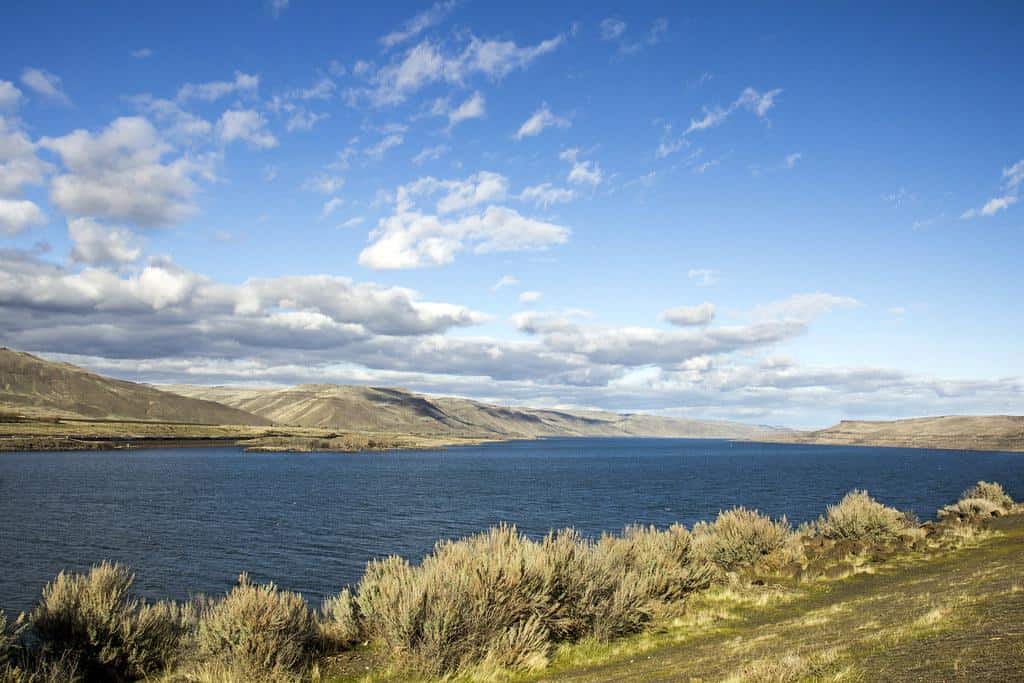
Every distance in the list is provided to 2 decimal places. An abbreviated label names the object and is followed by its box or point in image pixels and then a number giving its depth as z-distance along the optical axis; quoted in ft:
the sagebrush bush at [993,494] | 130.11
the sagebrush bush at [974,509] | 115.24
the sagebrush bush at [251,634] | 38.29
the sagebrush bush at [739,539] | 77.05
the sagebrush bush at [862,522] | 88.28
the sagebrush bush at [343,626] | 46.47
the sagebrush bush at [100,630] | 41.78
